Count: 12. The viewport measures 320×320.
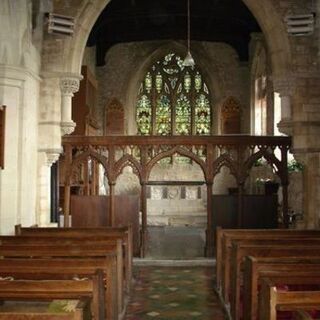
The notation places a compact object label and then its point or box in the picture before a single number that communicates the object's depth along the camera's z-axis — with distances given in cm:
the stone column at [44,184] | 838
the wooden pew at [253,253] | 469
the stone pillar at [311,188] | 826
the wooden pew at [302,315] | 243
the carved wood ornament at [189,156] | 898
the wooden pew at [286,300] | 271
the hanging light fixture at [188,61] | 892
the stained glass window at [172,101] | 1672
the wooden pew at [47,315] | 232
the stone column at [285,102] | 859
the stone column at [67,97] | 866
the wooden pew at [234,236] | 596
